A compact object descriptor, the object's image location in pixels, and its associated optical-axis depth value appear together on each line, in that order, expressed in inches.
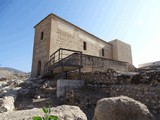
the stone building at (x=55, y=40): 545.0
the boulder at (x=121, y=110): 115.4
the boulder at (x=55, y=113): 66.3
